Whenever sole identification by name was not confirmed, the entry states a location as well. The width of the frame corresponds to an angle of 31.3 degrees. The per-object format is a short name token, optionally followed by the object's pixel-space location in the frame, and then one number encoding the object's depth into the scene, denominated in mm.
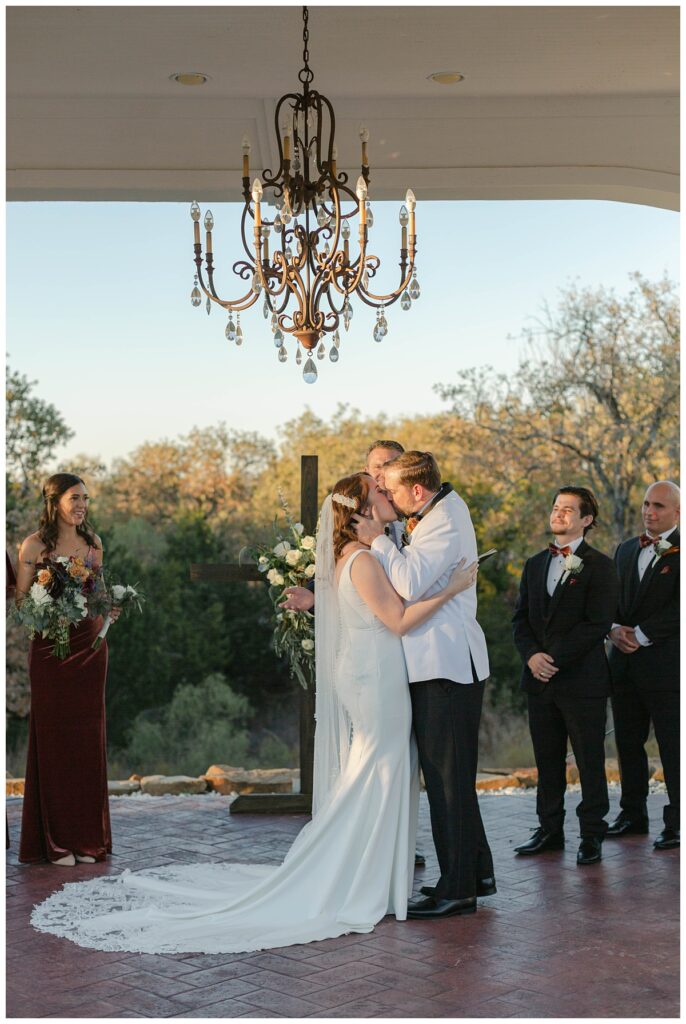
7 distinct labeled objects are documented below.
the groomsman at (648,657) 6344
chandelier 5238
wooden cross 7074
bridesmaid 6062
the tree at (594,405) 13797
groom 5066
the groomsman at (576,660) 6039
